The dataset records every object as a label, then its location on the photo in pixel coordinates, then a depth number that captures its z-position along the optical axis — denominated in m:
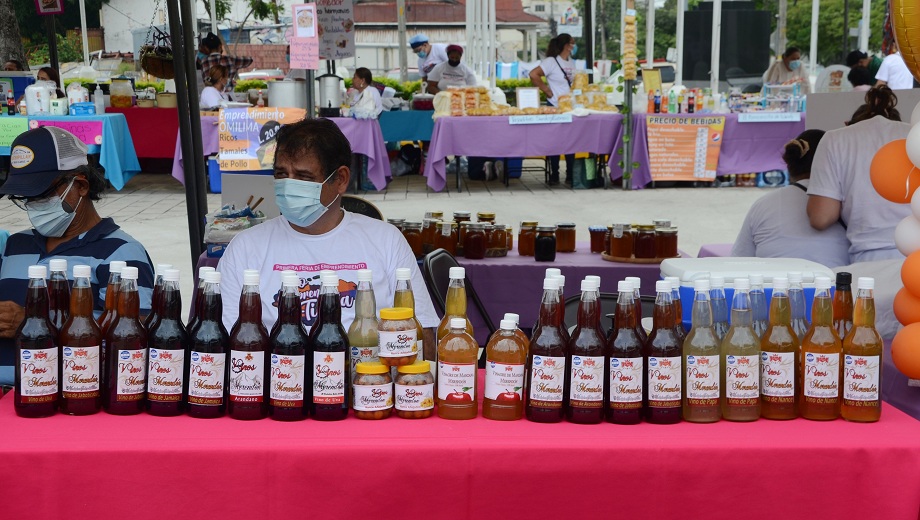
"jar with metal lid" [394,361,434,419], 2.22
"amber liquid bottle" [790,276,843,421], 2.20
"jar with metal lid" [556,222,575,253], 5.25
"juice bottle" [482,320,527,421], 2.17
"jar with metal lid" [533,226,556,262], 5.02
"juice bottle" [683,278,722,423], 2.17
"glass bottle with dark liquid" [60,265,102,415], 2.21
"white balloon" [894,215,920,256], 2.65
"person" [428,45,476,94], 13.32
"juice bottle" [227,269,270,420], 2.16
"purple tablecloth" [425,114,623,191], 11.47
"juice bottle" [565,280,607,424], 2.14
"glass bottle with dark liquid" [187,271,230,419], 2.17
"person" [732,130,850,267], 4.46
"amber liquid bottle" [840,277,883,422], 2.21
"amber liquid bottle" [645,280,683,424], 2.15
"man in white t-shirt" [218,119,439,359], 3.04
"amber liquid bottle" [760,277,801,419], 2.21
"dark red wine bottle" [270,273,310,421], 2.15
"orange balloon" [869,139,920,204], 2.71
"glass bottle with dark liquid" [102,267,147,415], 2.20
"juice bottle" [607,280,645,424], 2.14
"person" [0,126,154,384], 3.10
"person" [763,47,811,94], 14.10
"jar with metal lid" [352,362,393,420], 2.19
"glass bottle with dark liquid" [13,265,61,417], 2.19
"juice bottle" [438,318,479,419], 2.20
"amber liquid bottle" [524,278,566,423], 2.16
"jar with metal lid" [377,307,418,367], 2.18
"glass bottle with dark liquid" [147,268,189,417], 2.19
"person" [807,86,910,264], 4.20
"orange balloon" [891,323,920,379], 2.45
